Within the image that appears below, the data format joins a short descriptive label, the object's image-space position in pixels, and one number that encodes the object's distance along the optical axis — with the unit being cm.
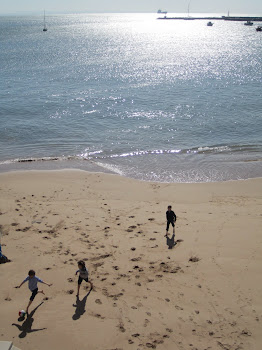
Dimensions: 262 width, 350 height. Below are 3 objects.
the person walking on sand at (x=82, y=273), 932
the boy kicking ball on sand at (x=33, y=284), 896
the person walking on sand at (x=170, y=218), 1247
